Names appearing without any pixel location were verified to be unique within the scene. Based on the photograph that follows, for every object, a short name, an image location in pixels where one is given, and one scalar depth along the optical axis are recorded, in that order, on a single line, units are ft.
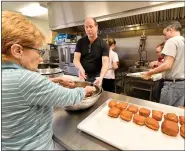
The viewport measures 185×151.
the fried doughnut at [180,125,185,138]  1.99
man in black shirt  4.96
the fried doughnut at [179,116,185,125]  2.24
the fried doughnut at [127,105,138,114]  2.58
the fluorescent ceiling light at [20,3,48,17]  10.30
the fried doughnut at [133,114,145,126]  2.25
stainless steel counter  1.90
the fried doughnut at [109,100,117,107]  2.80
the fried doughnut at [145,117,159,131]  2.13
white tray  1.83
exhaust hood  5.23
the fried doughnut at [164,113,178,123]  2.29
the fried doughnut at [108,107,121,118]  2.46
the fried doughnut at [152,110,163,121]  2.35
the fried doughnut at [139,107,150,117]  2.48
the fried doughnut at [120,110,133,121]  2.36
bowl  2.55
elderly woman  1.55
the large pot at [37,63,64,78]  5.18
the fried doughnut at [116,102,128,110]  2.70
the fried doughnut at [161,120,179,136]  1.99
